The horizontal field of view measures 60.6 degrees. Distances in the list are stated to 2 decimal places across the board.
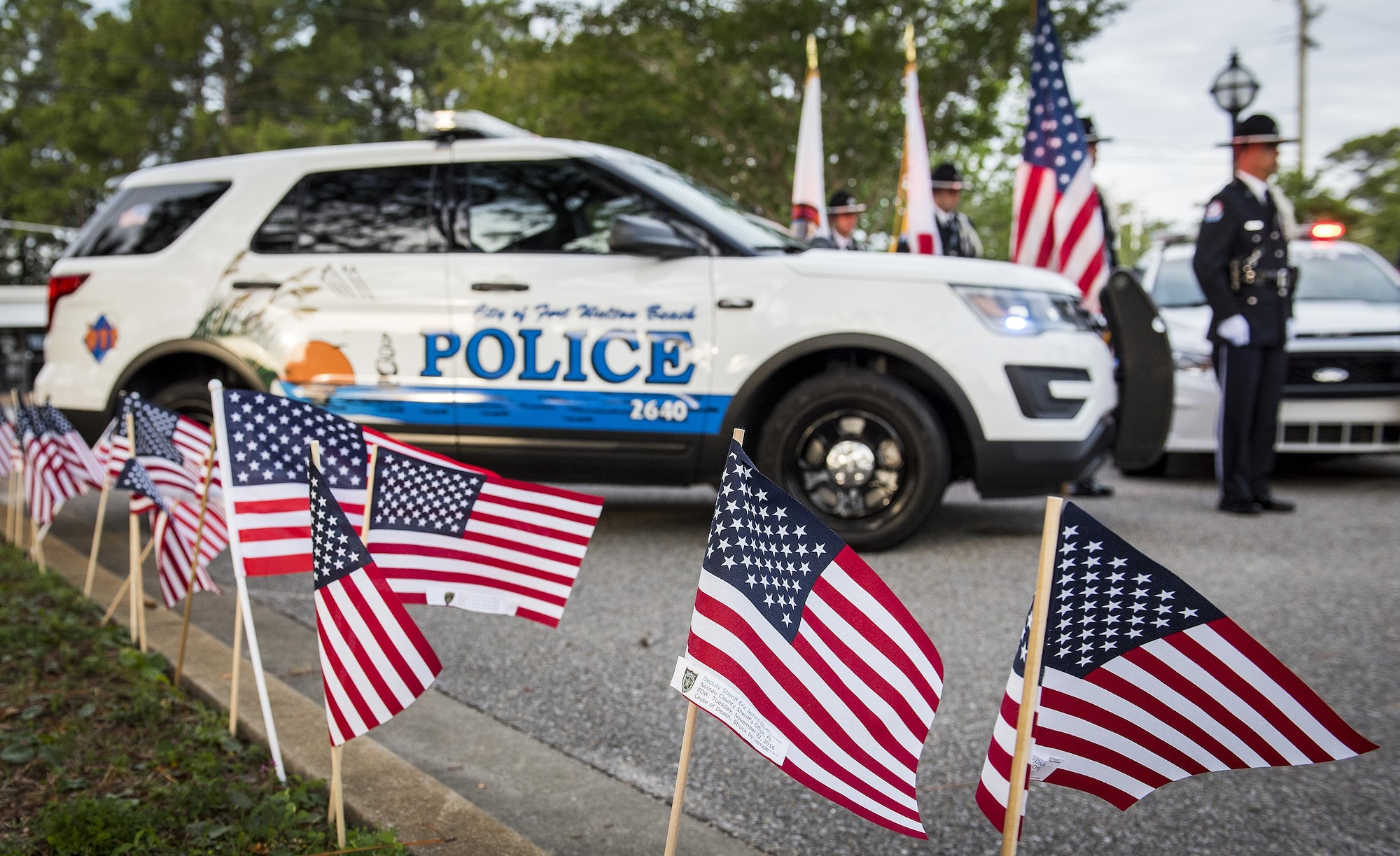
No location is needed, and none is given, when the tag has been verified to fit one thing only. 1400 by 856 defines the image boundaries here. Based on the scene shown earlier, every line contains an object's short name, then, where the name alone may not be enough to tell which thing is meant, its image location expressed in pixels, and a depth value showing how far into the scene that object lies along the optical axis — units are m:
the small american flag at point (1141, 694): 1.61
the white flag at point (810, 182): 8.76
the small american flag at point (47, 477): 4.35
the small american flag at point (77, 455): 4.25
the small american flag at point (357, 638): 2.28
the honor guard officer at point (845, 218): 9.32
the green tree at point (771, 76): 17.61
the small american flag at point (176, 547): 3.48
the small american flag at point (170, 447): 3.51
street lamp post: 10.86
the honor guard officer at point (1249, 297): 6.71
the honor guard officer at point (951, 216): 8.16
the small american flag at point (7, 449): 5.52
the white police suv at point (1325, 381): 7.52
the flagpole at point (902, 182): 8.56
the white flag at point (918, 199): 7.96
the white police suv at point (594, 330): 5.27
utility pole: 34.41
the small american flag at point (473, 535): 2.59
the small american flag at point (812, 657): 1.83
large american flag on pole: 8.00
